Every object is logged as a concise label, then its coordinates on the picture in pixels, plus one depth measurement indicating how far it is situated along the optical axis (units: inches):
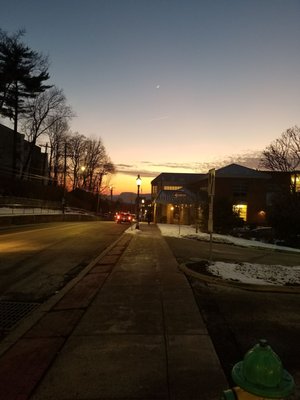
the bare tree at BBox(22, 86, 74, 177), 2301.9
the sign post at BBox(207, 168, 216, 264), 497.0
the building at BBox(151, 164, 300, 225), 2407.7
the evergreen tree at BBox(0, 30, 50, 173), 1919.3
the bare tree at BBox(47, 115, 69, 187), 2828.2
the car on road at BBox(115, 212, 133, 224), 1998.0
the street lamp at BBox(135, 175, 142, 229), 1335.0
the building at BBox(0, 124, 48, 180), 2697.6
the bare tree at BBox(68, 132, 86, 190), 3435.0
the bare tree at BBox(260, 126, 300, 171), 2119.8
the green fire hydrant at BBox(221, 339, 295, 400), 87.0
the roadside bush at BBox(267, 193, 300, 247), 1188.5
